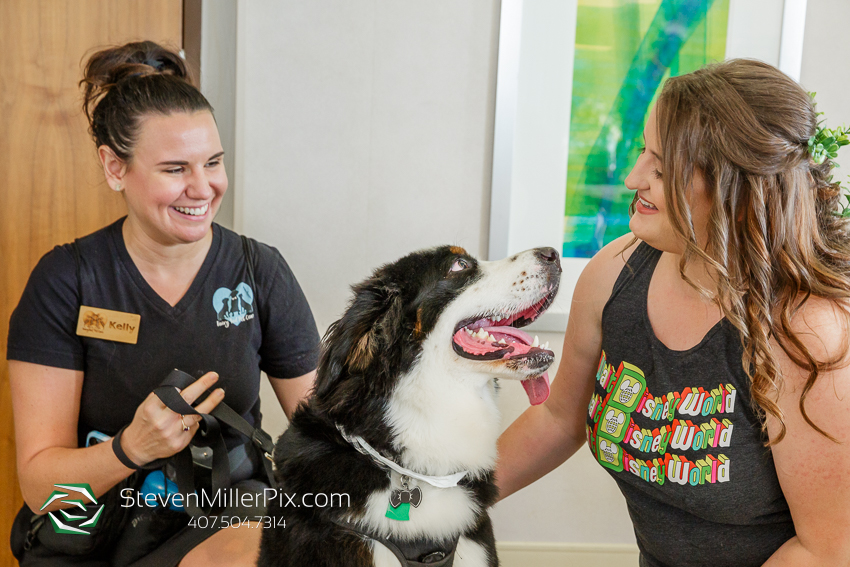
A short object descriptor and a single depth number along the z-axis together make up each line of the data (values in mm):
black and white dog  977
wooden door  1911
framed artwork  1974
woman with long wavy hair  907
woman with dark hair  1231
